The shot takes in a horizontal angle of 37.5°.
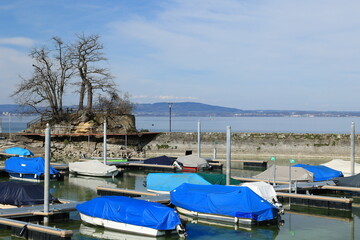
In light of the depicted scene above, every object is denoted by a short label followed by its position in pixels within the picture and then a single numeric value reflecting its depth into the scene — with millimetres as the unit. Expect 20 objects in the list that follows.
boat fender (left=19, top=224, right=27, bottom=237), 19189
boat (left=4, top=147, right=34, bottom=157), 49312
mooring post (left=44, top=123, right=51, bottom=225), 21375
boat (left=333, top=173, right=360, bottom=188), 30950
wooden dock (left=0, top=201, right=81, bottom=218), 21338
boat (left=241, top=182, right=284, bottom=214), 23348
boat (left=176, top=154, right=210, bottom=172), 43250
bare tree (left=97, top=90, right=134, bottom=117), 60459
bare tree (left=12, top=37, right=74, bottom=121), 61125
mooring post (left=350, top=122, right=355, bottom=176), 35100
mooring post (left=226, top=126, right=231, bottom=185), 27066
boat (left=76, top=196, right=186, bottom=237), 19391
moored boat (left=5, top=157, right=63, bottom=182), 37281
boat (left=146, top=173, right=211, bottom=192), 28475
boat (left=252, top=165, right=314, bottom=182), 33219
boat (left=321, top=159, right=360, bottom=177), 37250
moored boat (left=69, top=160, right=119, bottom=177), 39688
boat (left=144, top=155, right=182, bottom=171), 45125
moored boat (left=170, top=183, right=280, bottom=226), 21750
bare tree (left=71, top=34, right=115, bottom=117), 61062
